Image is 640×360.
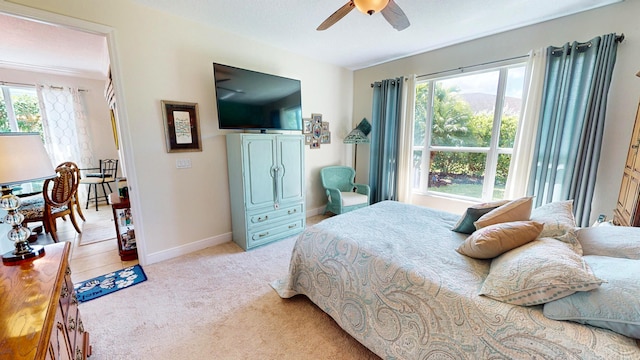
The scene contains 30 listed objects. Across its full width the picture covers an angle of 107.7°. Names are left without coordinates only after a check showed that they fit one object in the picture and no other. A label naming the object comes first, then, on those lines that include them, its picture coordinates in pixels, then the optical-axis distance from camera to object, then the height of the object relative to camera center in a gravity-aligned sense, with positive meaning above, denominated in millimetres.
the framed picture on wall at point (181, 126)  2457 +193
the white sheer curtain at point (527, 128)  2539 +158
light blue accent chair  3602 -780
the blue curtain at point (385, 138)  3648 +78
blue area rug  2011 -1269
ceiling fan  1548 +954
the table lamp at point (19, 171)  1085 -130
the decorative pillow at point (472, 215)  1737 -540
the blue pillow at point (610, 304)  808 -587
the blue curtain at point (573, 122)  2213 +197
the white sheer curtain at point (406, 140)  3512 +42
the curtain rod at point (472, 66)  2684 +970
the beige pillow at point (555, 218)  1354 -470
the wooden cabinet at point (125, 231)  2541 -948
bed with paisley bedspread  890 -752
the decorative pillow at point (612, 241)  1132 -518
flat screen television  2557 +517
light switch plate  2590 -216
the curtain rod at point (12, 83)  3778 +999
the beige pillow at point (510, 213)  1515 -461
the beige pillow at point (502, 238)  1261 -519
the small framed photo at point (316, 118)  3764 +402
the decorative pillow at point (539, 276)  906 -550
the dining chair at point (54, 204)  2781 -729
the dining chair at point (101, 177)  4387 -634
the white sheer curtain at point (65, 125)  4105 +345
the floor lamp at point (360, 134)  3957 +151
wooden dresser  671 -575
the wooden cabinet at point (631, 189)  1728 -382
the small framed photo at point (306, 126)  3672 +270
